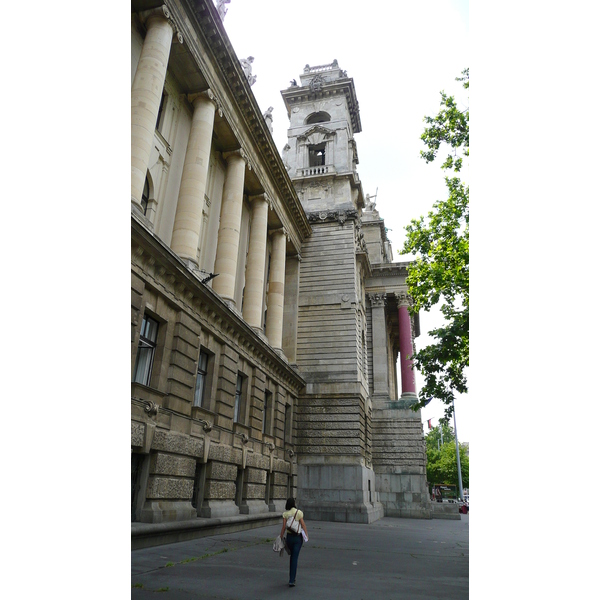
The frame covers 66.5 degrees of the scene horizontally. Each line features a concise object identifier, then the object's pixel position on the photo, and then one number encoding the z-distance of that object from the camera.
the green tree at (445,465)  87.88
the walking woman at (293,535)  7.61
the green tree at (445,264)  16.88
